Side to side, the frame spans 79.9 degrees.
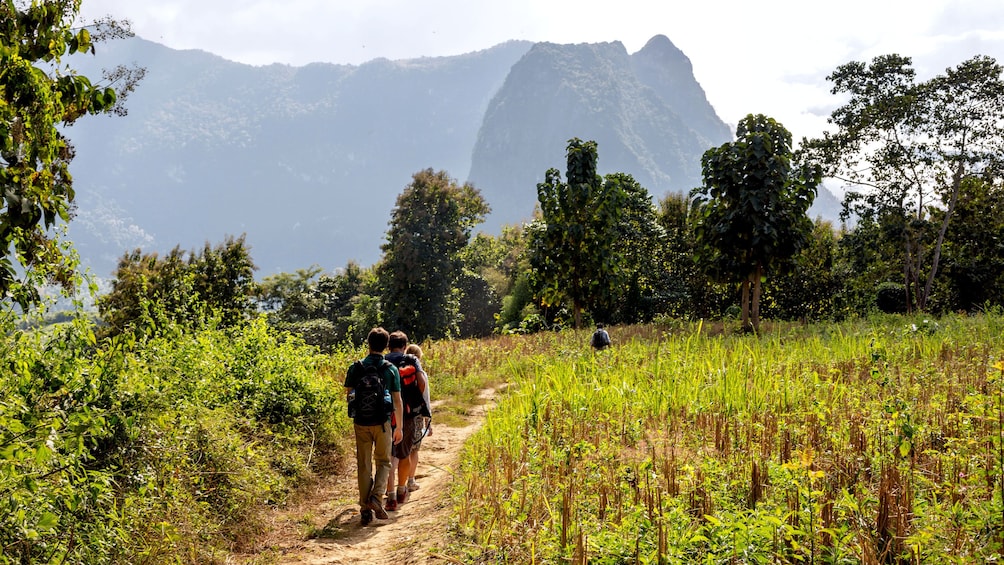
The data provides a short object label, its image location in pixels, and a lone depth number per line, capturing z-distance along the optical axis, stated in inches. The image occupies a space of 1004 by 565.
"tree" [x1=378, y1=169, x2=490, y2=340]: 1623.0
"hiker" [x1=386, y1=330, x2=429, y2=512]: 299.0
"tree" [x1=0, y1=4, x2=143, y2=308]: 161.6
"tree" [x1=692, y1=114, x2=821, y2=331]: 729.6
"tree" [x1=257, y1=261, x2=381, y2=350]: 2007.9
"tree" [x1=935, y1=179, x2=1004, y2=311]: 1120.8
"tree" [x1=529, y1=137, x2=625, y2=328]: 943.0
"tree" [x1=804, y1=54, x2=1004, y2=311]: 986.7
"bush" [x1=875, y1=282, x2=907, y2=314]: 1236.5
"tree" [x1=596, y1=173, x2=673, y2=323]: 1504.7
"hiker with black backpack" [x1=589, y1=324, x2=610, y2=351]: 548.4
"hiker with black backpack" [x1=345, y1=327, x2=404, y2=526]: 270.8
